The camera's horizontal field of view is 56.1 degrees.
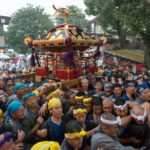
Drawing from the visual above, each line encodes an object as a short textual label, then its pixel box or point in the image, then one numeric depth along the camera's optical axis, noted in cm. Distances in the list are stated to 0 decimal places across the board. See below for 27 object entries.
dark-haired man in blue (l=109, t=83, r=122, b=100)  361
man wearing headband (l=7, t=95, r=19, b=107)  284
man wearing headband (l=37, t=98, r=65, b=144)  231
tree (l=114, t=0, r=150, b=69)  723
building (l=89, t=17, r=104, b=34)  2572
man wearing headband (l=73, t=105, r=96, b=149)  235
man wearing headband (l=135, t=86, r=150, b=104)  314
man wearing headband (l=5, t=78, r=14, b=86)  479
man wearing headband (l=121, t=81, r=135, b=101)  357
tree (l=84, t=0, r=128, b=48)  1450
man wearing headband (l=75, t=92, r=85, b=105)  335
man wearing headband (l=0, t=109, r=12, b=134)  205
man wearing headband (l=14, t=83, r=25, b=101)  337
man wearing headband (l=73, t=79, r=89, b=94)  480
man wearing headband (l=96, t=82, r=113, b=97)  393
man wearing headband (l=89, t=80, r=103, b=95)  433
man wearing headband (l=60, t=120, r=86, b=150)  176
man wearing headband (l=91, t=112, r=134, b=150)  161
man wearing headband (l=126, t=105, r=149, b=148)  210
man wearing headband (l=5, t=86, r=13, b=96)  414
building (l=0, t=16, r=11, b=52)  2756
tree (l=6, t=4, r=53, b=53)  2234
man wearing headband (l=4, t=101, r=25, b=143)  215
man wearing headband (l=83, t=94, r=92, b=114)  297
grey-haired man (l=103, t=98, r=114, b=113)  265
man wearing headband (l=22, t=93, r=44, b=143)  232
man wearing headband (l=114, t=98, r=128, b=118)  242
